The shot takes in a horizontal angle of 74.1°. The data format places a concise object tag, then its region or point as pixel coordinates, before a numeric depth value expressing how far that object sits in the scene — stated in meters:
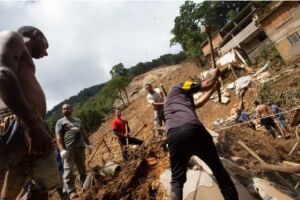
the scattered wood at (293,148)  3.40
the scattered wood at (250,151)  2.98
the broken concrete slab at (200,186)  2.39
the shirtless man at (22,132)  1.17
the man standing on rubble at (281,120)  5.88
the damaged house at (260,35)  13.44
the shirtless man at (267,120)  5.87
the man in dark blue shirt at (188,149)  1.88
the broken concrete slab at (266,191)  2.22
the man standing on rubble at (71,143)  3.41
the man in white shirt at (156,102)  4.78
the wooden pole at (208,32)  2.62
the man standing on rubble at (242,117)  7.35
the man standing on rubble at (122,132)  5.06
